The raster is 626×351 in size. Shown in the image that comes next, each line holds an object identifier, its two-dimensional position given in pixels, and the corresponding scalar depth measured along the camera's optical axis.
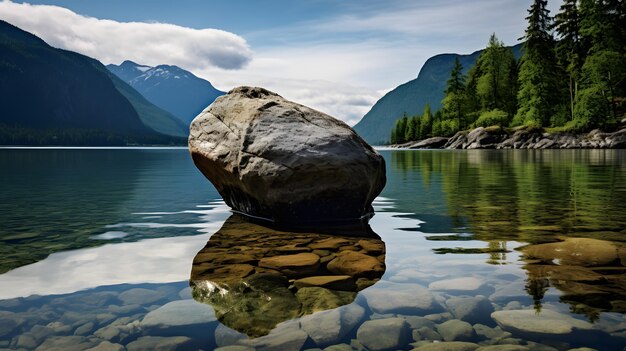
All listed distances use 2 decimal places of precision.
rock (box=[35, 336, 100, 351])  3.23
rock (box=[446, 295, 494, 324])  3.73
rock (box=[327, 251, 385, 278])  5.12
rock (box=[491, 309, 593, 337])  3.42
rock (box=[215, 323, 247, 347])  3.31
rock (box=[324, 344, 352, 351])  3.22
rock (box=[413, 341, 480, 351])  3.17
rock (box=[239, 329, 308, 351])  3.23
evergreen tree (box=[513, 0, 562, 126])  60.81
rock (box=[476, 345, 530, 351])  3.14
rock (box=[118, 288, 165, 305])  4.23
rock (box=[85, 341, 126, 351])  3.22
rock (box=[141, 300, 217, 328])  3.67
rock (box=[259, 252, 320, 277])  5.18
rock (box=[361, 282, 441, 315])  3.98
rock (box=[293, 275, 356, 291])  4.61
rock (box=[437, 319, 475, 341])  3.38
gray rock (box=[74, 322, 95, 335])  3.52
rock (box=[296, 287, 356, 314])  4.01
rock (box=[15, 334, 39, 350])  3.26
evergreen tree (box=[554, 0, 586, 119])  57.95
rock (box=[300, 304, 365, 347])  3.40
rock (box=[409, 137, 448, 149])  81.50
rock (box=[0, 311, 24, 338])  3.52
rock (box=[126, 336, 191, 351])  3.24
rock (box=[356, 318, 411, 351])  3.29
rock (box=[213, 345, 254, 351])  3.19
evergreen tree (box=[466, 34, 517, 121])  71.44
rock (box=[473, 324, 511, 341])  3.38
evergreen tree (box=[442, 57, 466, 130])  80.19
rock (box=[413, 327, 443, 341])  3.41
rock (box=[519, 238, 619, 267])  5.38
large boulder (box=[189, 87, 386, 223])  8.40
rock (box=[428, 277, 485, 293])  4.50
